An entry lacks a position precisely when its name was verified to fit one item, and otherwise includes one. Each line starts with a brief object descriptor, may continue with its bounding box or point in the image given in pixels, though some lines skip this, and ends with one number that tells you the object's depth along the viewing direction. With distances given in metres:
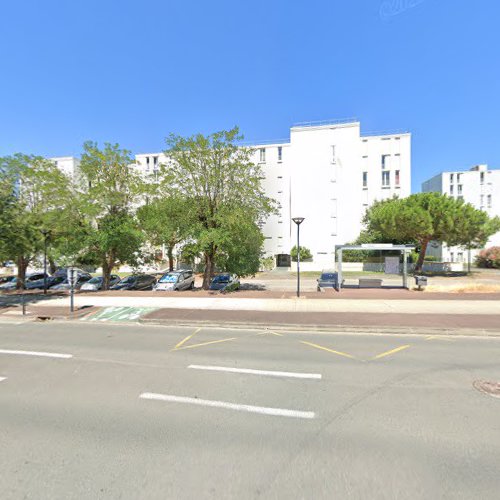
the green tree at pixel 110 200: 19.56
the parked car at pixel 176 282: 21.19
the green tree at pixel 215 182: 18.34
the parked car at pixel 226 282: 19.87
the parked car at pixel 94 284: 22.56
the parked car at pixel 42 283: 26.06
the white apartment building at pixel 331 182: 43.00
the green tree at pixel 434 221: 30.08
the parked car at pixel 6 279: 29.90
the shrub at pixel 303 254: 42.19
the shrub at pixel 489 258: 42.44
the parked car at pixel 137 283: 23.73
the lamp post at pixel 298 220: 15.75
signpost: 12.41
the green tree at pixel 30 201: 17.02
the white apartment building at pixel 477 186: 56.28
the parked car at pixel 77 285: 23.05
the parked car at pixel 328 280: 19.89
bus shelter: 18.50
